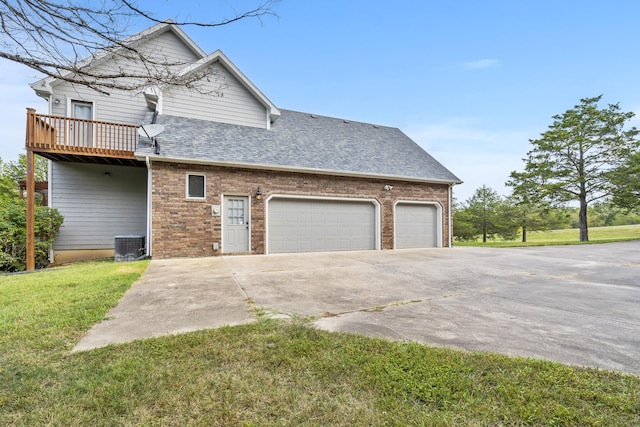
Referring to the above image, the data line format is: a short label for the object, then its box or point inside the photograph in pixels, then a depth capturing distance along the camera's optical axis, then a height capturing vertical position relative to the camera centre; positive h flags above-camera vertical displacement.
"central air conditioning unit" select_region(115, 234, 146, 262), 8.62 -0.90
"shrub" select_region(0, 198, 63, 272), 7.78 -0.41
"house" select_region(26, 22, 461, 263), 8.74 +1.44
